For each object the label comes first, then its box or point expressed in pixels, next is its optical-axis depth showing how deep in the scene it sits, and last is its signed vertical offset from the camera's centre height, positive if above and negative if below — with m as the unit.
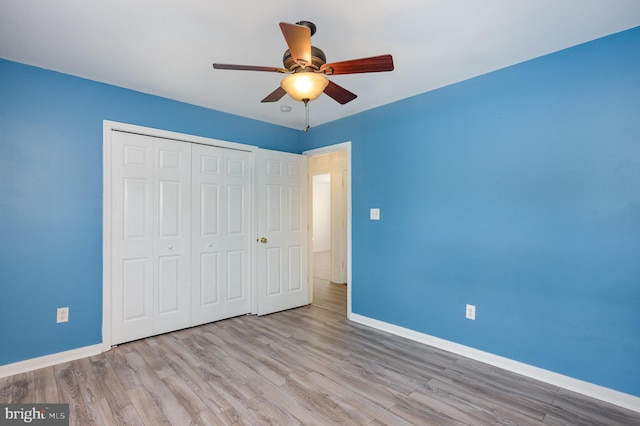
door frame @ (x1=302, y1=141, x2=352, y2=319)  3.85 +0.10
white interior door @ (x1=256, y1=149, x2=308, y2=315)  3.96 -0.24
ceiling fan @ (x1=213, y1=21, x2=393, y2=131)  1.69 +0.86
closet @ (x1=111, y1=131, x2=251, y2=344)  3.03 -0.23
